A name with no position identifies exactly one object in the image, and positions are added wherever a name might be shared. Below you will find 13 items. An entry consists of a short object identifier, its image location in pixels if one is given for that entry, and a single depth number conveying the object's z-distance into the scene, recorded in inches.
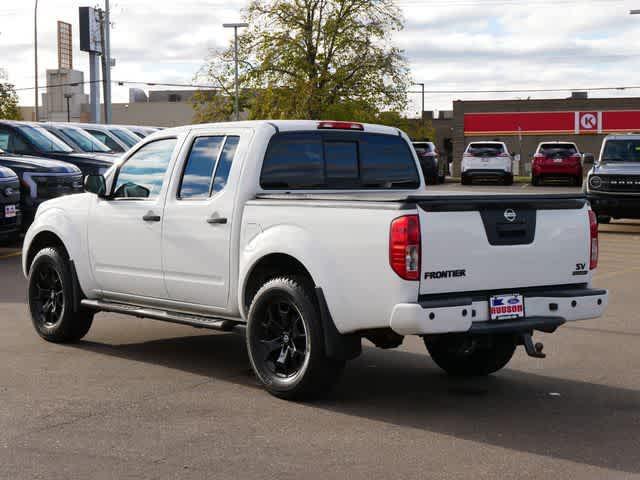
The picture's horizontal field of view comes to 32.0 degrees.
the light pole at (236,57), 2106.3
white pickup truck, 265.9
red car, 1712.6
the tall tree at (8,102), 2487.7
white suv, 1710.1
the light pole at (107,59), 2148.1
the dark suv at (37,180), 714.2
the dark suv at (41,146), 814.5
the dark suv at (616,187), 859.4
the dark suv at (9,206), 642.2
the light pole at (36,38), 2513.5
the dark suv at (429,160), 1750.2
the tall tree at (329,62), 2237.1
